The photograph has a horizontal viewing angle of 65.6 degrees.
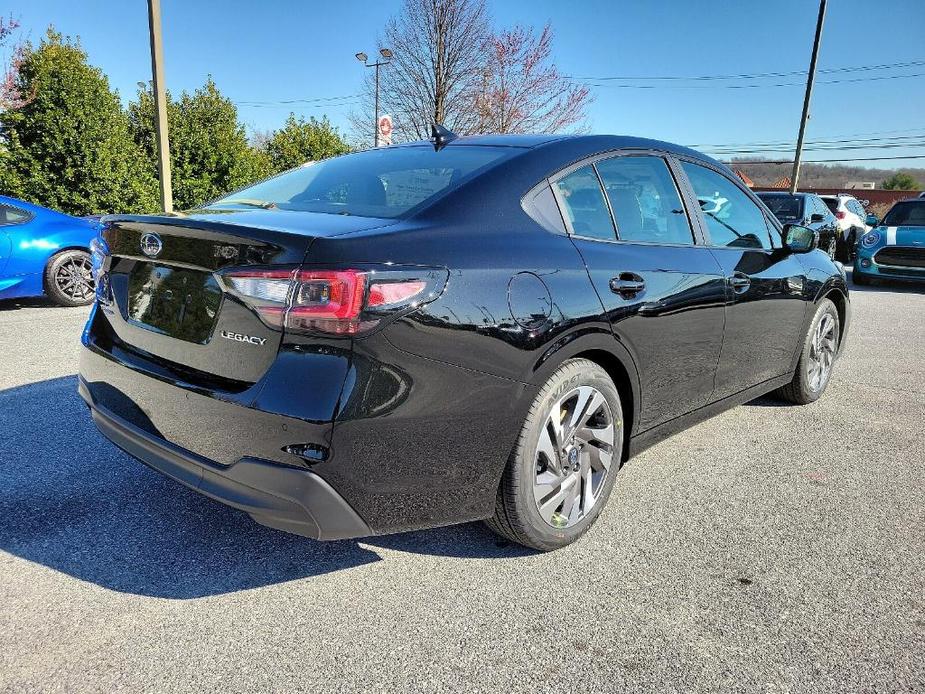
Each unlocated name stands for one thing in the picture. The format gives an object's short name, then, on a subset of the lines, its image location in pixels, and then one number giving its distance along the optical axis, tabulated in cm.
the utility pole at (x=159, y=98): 1159
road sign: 1584
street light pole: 2303
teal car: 1186
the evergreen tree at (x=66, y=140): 1250
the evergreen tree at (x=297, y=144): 2153
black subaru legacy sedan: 205
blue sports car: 728
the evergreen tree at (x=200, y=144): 1580
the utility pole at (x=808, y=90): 2278
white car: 1609
